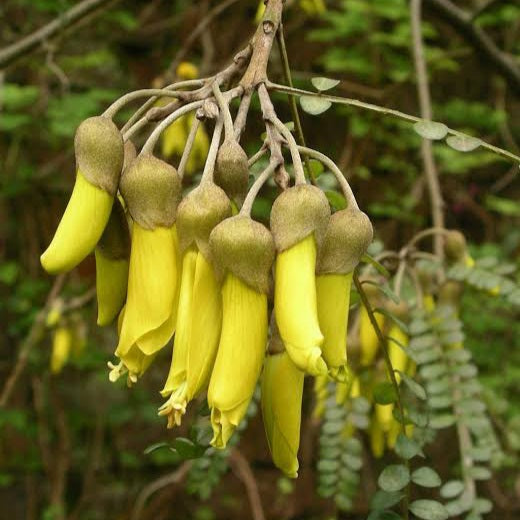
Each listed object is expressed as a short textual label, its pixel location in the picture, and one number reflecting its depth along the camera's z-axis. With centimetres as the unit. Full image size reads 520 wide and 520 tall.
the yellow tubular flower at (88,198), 28
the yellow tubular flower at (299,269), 27
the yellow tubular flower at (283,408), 28
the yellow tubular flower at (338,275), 28
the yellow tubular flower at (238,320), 27
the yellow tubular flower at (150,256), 28
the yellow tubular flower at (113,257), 29
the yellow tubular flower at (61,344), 74
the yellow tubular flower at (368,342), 39
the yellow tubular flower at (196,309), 28
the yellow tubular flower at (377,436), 42
